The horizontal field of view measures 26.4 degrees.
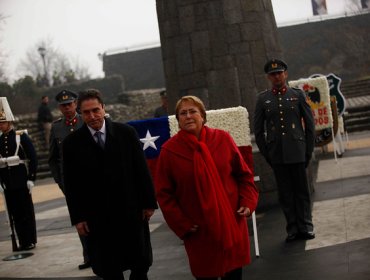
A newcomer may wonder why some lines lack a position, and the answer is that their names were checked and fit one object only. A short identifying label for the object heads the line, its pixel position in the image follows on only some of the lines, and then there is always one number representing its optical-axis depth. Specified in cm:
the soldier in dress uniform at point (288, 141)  829
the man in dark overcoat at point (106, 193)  562
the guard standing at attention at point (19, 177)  1054
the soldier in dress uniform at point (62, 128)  842
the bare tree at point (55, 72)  5828
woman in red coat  509
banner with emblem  1456
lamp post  5365
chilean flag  775
